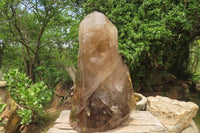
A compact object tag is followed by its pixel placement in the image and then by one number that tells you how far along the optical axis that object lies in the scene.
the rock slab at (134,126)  1.64
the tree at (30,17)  5.28
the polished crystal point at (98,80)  1.56
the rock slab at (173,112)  2.45
